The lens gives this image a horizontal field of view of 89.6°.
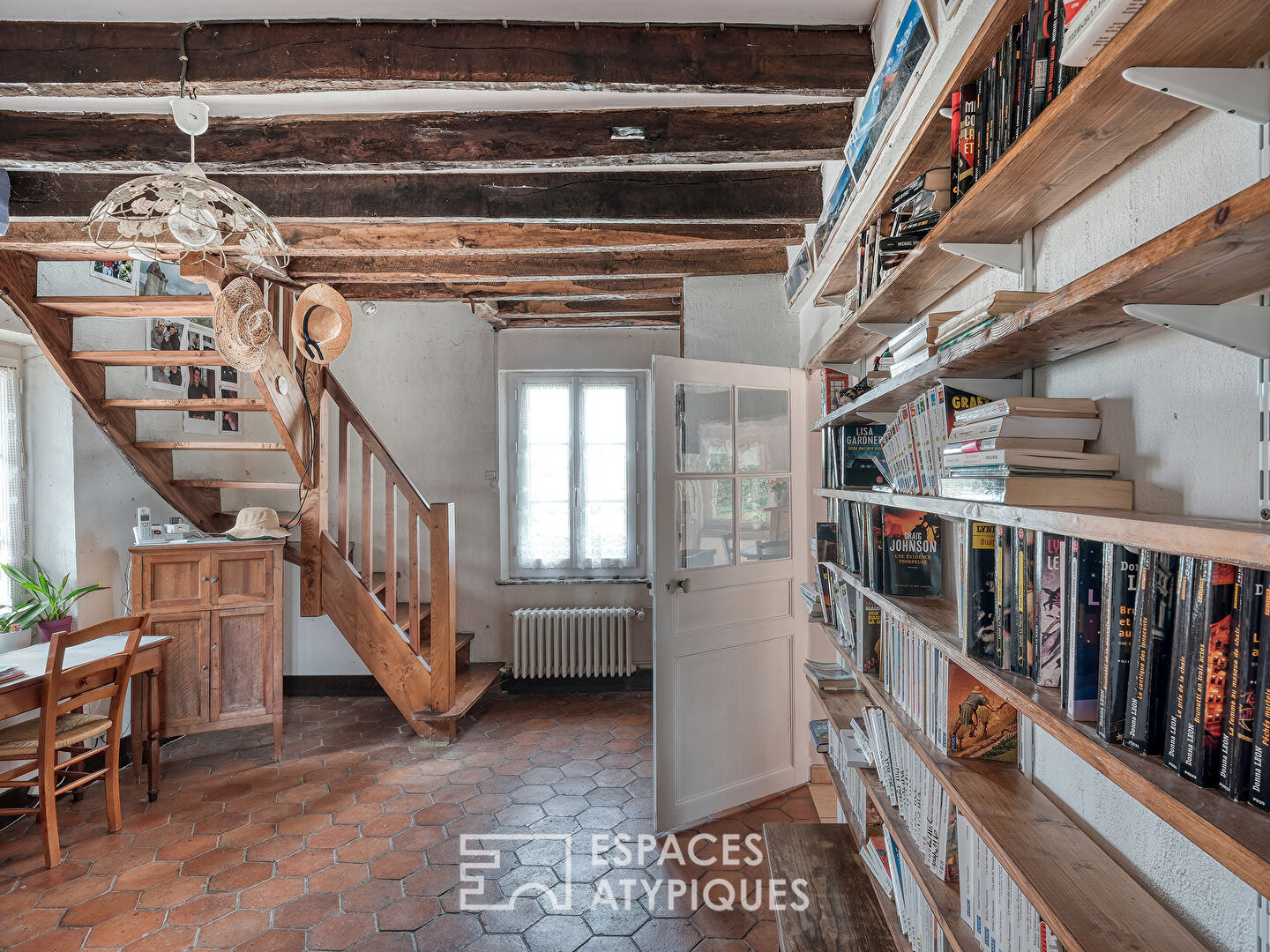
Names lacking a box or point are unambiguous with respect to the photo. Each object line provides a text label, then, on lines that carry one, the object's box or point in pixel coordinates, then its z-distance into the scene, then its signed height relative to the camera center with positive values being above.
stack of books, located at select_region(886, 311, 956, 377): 1.27 +0.26
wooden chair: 2.53 -1.09
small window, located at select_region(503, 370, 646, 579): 4.87 -0.05
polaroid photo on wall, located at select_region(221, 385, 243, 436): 4.37 +0.34
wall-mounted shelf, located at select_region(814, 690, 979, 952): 1.14 -0.84
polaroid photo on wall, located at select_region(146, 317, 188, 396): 3.82 +0.78
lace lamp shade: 1.68 +0.71
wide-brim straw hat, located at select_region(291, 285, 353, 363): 3.24 +0.76
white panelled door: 2.83 -0.54
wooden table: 2.47 -0.88
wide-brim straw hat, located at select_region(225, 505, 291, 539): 3.57 -0.31
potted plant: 3.21 -0.70
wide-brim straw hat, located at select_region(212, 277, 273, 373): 2.84 +0.66
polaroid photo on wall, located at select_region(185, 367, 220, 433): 4.09 +0.50
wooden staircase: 3.45 -0.30
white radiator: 4.57 -1.23
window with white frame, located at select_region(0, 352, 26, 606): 3.31 -0.04
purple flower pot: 3.22 -0.80
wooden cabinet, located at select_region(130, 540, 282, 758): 3.32 -0.85
